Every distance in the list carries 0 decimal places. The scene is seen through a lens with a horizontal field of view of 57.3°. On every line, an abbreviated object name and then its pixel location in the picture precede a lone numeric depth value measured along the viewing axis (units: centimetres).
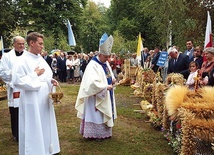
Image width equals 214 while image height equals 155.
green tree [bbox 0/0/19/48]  1691
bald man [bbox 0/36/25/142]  387
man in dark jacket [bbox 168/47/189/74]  545
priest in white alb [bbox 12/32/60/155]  283
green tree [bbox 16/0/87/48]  2100
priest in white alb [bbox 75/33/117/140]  383
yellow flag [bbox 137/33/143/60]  881
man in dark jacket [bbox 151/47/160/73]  837
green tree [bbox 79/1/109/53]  2379
